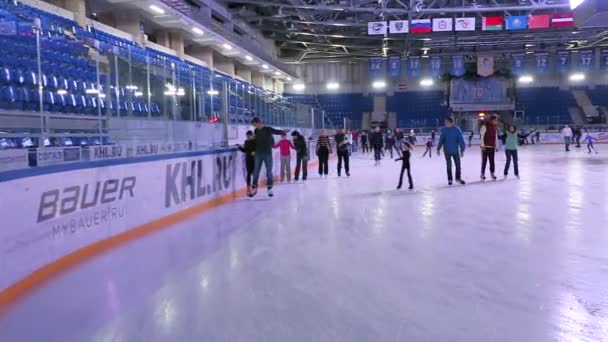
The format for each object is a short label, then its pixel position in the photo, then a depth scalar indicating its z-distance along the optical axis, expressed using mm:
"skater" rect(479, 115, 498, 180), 11422
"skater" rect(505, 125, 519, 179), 11989
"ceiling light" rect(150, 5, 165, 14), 17605
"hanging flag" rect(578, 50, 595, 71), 34812
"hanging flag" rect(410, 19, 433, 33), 26953
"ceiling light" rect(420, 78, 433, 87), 43781
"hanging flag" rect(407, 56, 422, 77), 36544
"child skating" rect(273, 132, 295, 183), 12305
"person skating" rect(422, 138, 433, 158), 23484
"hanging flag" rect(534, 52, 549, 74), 36062
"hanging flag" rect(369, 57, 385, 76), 35969
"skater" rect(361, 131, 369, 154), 30047
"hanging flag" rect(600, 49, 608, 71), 37188
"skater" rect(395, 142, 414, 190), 10320
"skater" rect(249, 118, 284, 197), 9352
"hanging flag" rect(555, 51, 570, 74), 35812
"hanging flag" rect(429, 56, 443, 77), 36969
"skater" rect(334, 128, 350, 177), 13953
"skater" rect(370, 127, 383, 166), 18250
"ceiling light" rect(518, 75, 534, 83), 42906
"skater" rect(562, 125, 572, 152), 24875
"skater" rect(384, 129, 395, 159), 24844
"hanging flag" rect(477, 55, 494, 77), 39656
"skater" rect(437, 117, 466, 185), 10844
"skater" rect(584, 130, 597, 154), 22641
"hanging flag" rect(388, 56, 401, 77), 36312
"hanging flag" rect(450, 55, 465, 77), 36656
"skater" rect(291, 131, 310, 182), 13248
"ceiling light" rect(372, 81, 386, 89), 44031
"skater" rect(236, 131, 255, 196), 9742
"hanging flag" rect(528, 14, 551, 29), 26781
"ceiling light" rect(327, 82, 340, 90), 43969
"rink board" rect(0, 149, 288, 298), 3930
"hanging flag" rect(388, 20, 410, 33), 26484
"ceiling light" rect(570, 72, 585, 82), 42219
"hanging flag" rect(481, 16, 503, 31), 27312
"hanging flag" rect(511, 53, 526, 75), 35906
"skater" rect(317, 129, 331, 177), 13992
